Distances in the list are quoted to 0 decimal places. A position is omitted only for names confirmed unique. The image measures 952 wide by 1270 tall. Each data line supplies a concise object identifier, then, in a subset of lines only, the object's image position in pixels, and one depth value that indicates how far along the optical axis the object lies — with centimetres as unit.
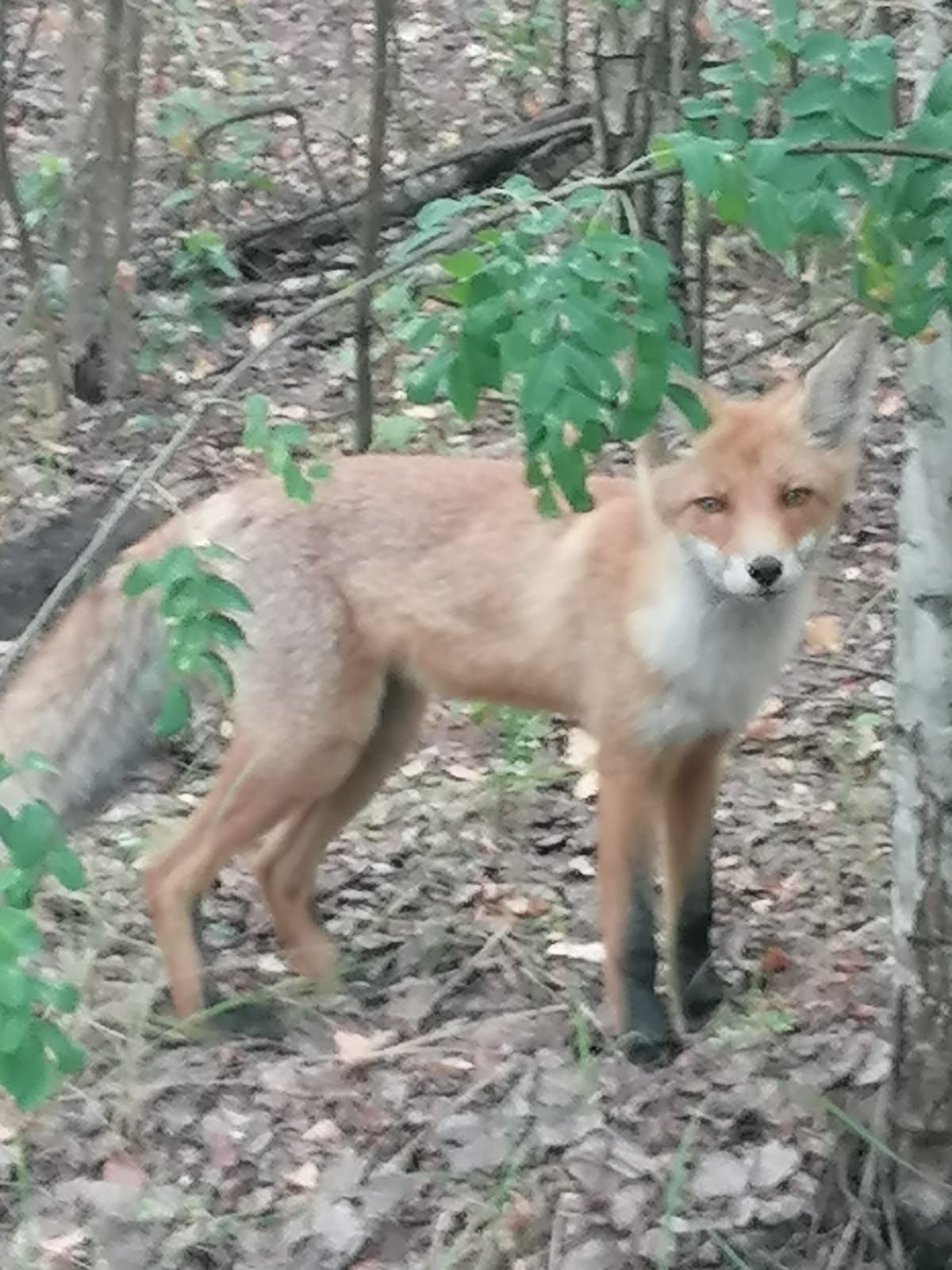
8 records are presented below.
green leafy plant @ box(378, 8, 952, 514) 217
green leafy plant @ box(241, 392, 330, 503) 253
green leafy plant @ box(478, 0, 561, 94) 875
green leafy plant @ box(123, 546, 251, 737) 243
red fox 396
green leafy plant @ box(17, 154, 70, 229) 750
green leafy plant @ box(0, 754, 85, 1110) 206
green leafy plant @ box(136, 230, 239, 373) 750
